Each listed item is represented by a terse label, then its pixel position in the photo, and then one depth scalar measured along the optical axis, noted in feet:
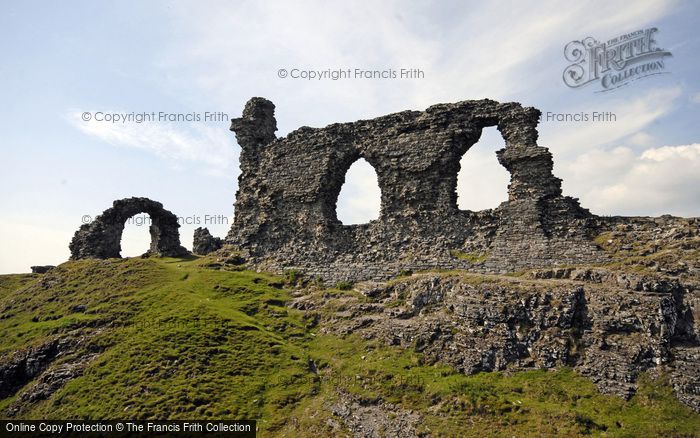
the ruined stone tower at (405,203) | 86.48
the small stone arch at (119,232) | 124.67
